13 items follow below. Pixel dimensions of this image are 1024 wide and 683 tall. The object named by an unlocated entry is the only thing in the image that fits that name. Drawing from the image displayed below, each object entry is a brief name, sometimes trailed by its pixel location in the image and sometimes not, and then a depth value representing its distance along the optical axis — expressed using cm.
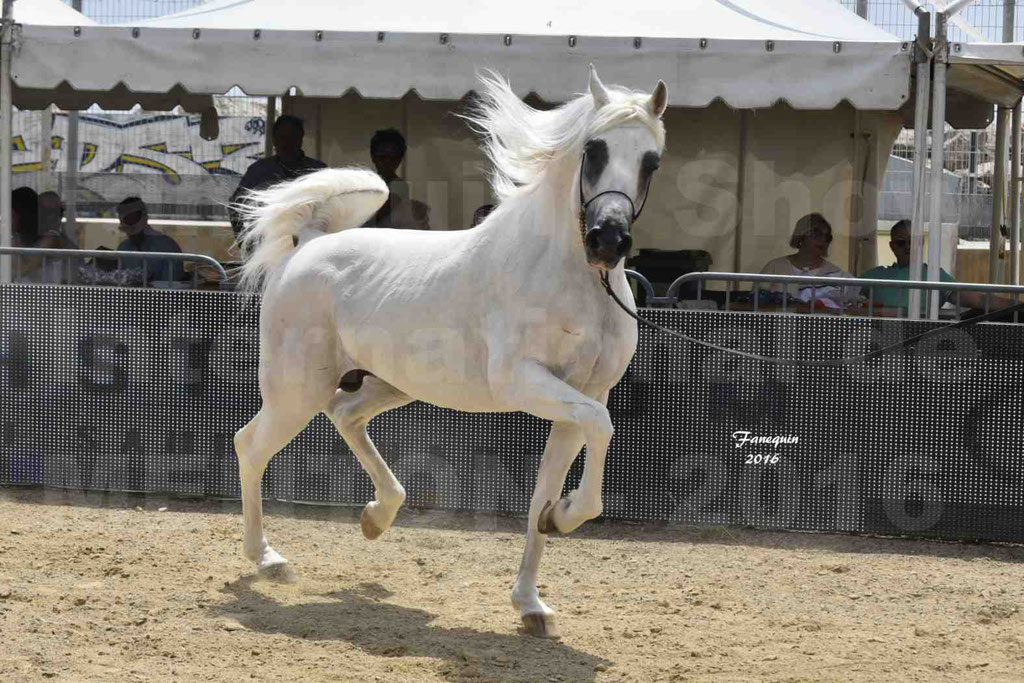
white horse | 905
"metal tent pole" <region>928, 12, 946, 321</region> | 1491
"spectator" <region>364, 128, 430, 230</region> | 1825
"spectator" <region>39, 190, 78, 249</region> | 2309
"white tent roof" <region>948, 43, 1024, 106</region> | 1508
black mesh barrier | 1332
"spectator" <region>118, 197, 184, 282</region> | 1867
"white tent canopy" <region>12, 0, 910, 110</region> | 1537
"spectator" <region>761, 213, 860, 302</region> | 1783
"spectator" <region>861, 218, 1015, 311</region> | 1412
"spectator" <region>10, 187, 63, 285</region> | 1955
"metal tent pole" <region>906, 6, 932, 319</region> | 1500
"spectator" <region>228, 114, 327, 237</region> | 1823
